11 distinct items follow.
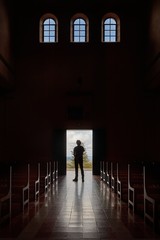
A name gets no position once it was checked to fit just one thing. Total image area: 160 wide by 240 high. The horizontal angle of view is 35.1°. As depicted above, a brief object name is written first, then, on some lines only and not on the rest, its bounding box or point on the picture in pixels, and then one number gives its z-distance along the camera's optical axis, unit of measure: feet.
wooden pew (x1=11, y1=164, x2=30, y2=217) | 15.79
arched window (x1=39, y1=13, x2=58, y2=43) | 39.21
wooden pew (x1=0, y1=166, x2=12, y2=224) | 13.26
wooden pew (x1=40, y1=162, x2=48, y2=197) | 22.59
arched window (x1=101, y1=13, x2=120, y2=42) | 39.18
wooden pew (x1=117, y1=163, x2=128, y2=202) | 19.52
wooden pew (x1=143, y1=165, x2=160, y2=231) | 12.07
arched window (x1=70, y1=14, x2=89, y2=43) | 39.25
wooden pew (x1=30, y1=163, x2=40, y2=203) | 19.41
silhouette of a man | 30.38
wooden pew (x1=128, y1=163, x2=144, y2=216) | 15.51
